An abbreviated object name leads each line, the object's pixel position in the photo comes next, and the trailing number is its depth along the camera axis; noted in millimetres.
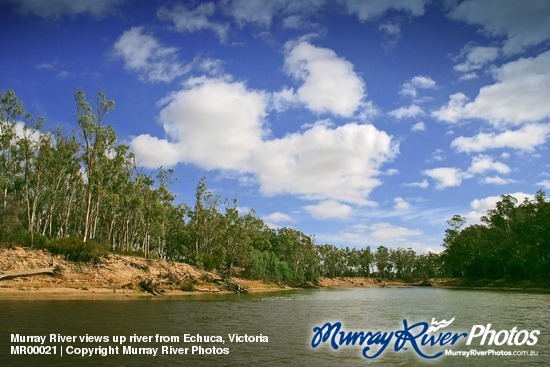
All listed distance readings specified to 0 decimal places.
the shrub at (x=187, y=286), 59591
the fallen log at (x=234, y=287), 70125
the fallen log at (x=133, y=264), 53656
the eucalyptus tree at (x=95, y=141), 55000
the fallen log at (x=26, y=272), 39303
